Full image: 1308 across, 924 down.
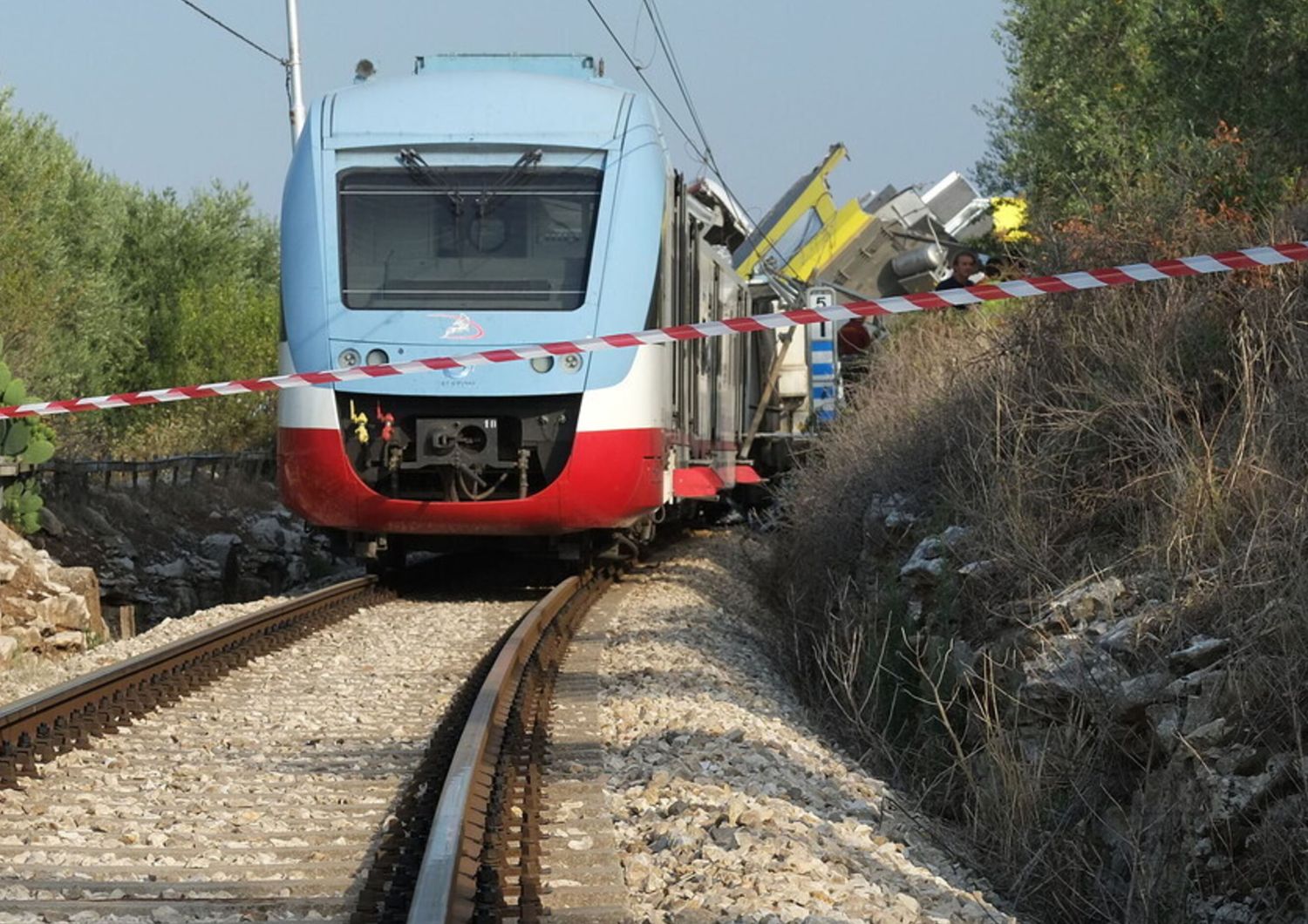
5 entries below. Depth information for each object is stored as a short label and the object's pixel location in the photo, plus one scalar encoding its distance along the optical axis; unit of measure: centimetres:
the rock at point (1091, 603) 1500
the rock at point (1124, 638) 1395
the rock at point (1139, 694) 1316
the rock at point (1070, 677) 1381
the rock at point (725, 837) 1136
